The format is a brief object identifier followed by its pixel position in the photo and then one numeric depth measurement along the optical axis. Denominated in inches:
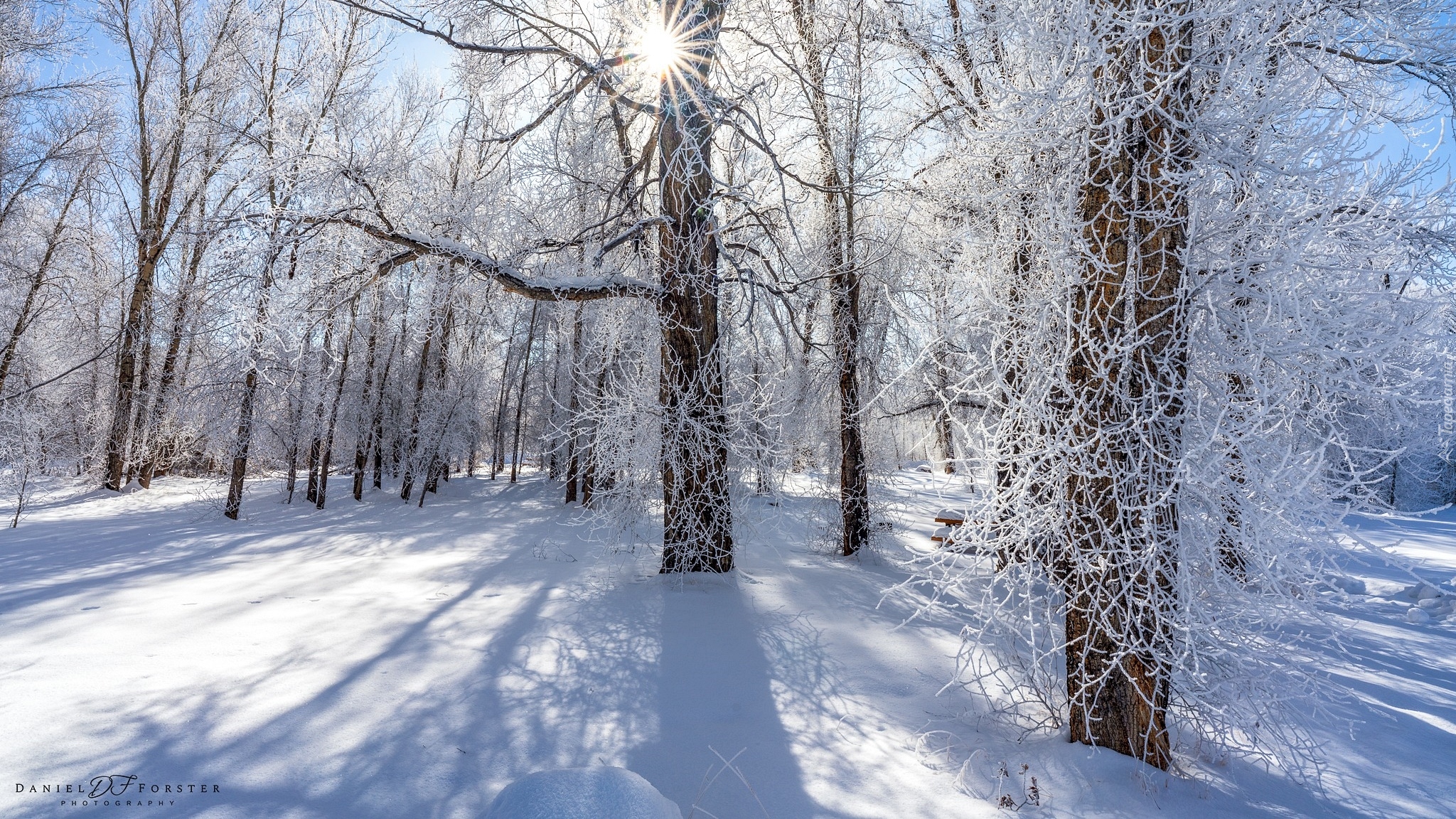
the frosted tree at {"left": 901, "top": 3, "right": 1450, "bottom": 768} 101.2
